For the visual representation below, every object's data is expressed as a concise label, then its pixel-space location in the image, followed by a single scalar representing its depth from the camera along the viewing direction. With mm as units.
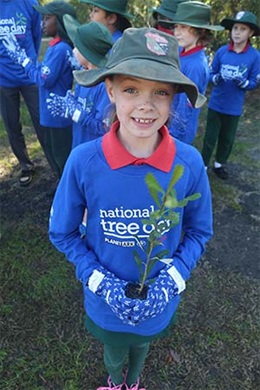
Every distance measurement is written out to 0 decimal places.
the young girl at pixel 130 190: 1290
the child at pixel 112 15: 2990
